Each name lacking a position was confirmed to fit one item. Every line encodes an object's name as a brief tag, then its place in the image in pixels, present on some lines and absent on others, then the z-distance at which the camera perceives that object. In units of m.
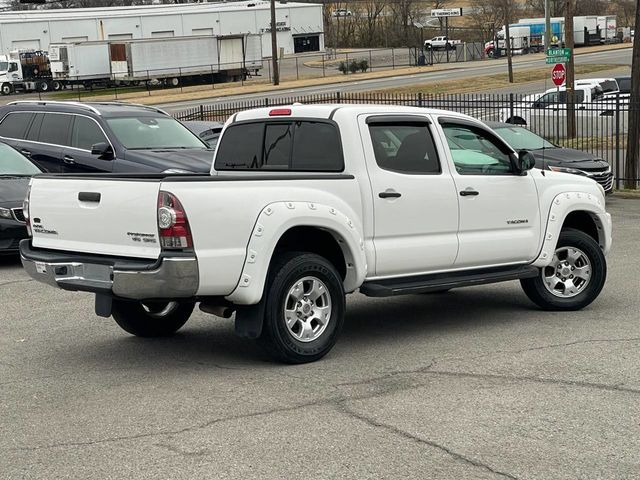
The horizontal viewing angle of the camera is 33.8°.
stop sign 29.17
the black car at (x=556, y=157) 19.38
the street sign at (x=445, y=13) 102.42
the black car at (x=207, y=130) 21.70
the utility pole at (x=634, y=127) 21.50
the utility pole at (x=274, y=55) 60.38
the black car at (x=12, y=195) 13.15
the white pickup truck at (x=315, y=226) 7.24
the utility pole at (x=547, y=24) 40.06
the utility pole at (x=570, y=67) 27.56
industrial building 83.81
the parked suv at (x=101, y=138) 15.38
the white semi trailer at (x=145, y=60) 68.19
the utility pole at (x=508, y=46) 53.95
